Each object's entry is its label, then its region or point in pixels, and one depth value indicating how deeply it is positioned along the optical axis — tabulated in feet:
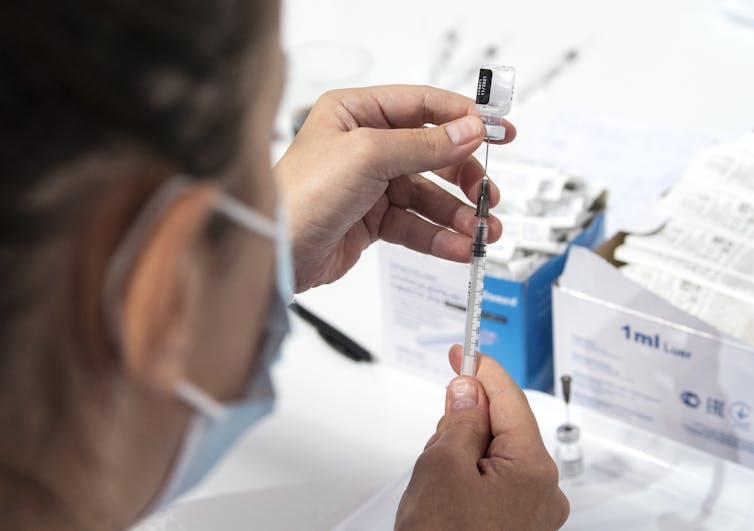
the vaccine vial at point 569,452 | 2.70
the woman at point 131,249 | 1.71
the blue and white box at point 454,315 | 2.80
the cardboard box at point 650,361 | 2.64
